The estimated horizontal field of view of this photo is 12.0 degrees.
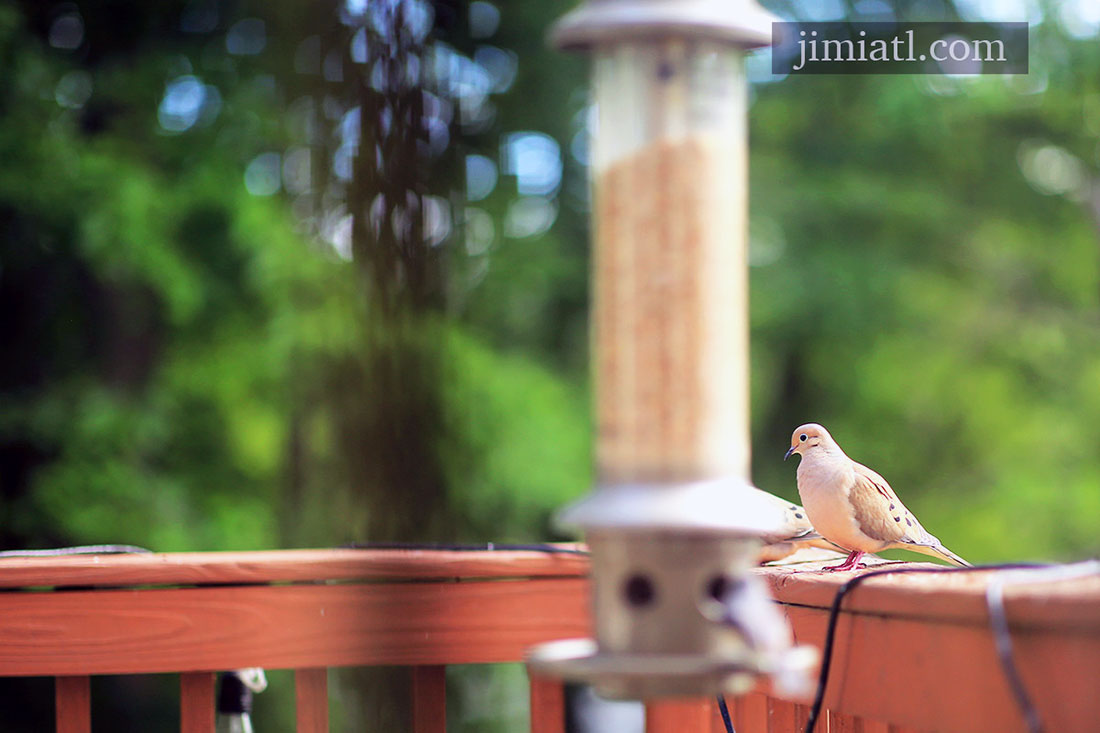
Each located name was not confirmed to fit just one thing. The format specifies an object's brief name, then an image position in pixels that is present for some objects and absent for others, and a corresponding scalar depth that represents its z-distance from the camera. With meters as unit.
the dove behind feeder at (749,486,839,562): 3.15
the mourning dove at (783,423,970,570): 3.07
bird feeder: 2.64
